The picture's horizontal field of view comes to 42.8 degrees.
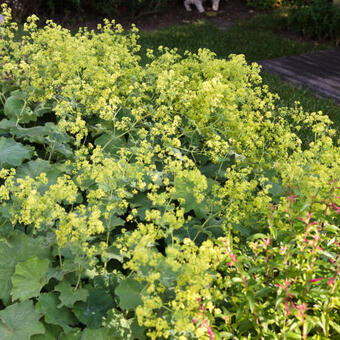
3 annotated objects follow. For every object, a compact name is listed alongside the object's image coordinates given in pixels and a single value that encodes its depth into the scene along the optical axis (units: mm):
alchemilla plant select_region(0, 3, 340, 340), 1729
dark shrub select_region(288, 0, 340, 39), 8977
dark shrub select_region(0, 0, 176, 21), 9164
